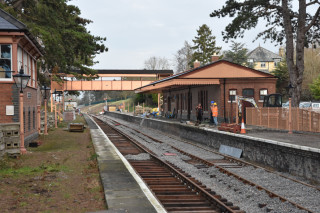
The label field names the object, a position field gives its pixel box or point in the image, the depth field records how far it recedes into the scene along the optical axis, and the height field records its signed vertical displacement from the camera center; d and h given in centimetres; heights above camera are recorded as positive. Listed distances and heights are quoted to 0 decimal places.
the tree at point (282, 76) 5762 +460
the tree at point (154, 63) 11931 +1401
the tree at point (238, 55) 8244 +1145
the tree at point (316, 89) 4538 +205
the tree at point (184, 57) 9519 +1289
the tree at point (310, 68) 5356 +548
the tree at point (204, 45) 8538 +1417
